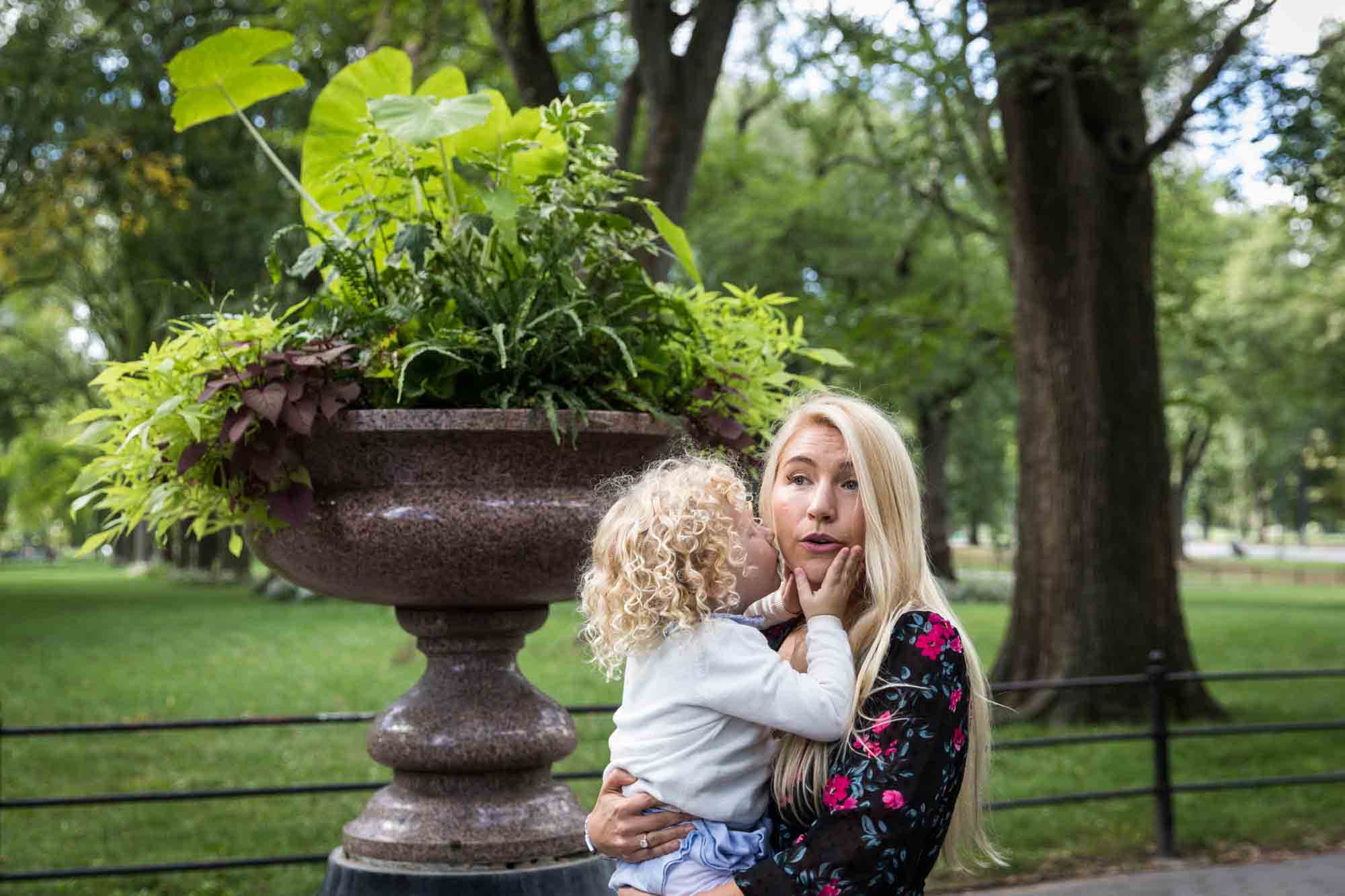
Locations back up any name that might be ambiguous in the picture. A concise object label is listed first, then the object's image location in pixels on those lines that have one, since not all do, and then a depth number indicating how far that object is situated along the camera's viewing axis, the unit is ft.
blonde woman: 6.21
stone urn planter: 10.07
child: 6.61
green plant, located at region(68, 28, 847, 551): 9.87
